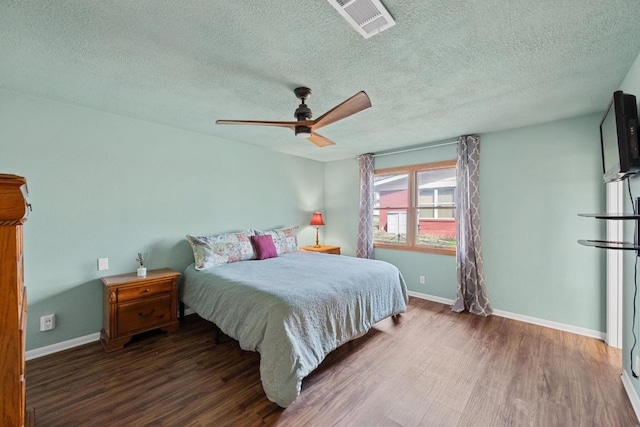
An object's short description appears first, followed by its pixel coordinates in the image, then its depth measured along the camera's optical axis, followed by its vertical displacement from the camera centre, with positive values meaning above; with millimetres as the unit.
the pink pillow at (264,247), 3593 -457
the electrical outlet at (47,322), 2447 -1001
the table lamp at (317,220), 4867 -128
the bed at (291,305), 1851 -799
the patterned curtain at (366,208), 4582 +84
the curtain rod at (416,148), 3798 +994
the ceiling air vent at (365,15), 1330 +1044
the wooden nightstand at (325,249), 4570 -622
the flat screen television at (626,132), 1614 +496
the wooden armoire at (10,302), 786 -264
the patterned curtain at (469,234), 3455 -279
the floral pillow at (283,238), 3961 -388
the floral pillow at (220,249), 3102 -437
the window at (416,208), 3951 +85
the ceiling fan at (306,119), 2070 +777
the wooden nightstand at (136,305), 2529 -928
